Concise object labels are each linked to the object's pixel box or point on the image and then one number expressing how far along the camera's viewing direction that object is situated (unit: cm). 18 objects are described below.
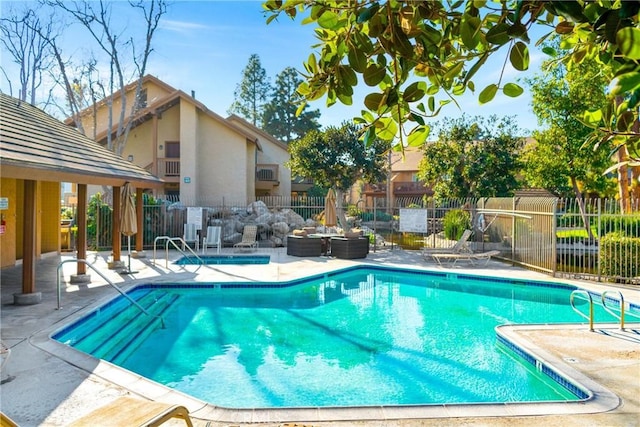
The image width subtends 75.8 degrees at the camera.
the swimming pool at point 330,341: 526
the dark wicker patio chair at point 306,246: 1557
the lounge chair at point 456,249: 1447
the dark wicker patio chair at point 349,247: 1516
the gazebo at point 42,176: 732
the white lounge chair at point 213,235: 1622
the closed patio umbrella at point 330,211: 1599
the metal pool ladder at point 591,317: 652
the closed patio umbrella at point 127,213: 1151
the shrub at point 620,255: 1045
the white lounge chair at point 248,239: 1709
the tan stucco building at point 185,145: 2231
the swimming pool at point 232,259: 1492
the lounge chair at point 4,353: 433
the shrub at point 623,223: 1081
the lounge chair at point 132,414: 267
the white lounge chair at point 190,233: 1689
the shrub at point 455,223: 1806
